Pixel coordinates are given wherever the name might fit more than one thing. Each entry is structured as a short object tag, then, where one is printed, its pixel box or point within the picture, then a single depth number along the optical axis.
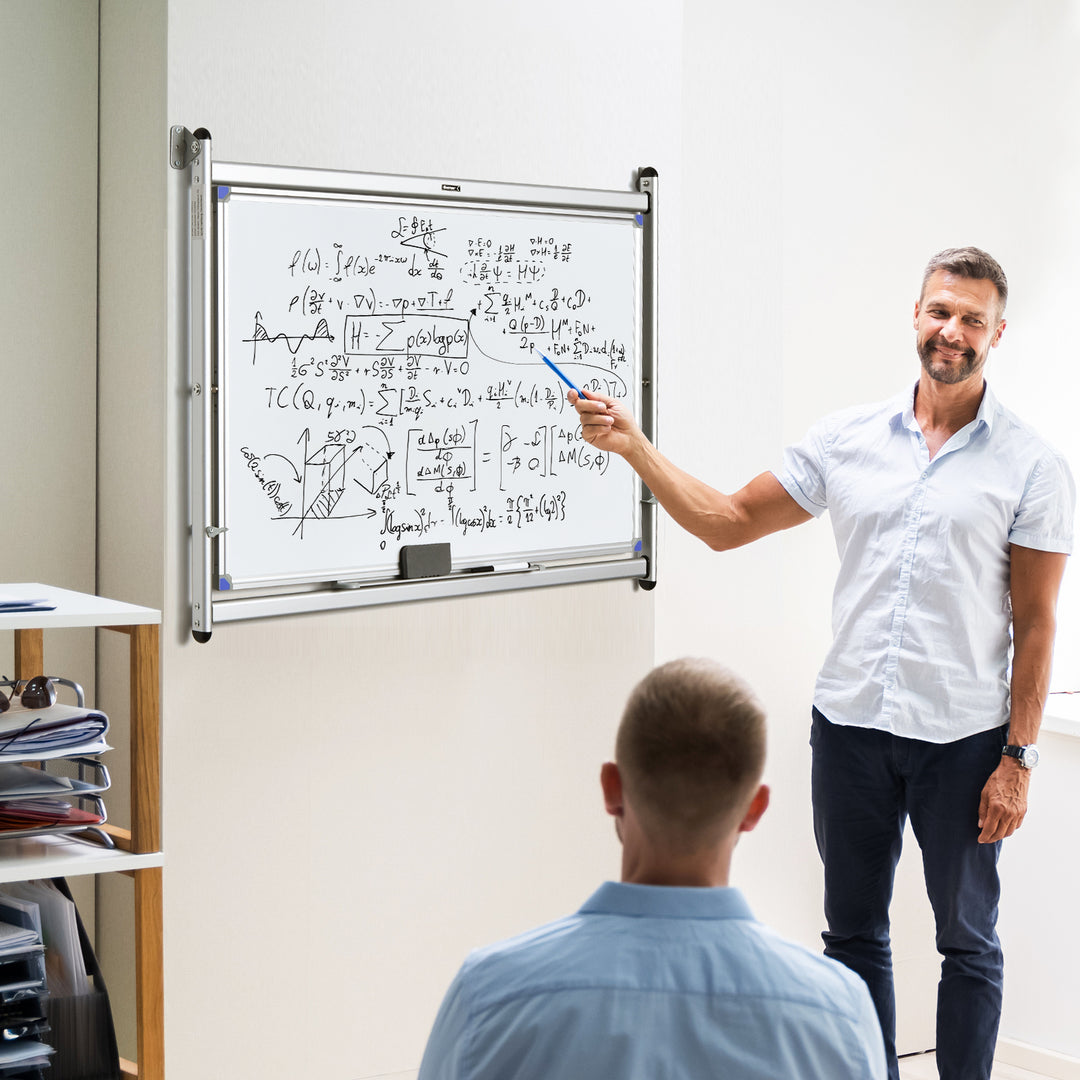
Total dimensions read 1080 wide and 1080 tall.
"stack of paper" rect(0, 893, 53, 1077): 5.05
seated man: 3.56
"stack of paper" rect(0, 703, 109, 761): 5.01
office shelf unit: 5.13
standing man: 5.59
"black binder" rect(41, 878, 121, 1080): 5.16
